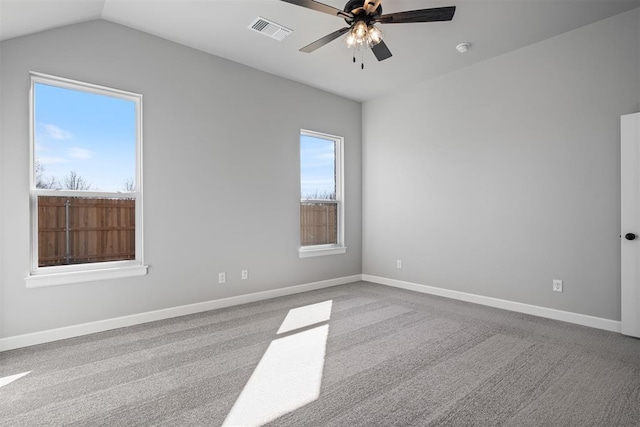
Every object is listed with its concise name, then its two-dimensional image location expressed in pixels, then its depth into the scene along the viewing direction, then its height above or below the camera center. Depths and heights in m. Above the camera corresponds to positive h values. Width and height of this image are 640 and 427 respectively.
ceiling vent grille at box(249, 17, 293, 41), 3.22 +1.81
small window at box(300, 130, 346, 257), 5.00 +0.28
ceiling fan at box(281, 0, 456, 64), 2.44 +1.46
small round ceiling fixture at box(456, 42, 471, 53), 3.67 +1.81
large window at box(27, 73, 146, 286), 2.99 +0.30
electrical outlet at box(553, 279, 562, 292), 3.56 -0.77
